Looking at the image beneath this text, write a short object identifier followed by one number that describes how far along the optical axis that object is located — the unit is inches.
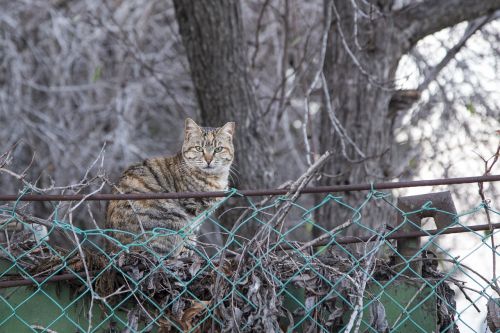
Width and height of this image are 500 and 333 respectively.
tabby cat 316.2
